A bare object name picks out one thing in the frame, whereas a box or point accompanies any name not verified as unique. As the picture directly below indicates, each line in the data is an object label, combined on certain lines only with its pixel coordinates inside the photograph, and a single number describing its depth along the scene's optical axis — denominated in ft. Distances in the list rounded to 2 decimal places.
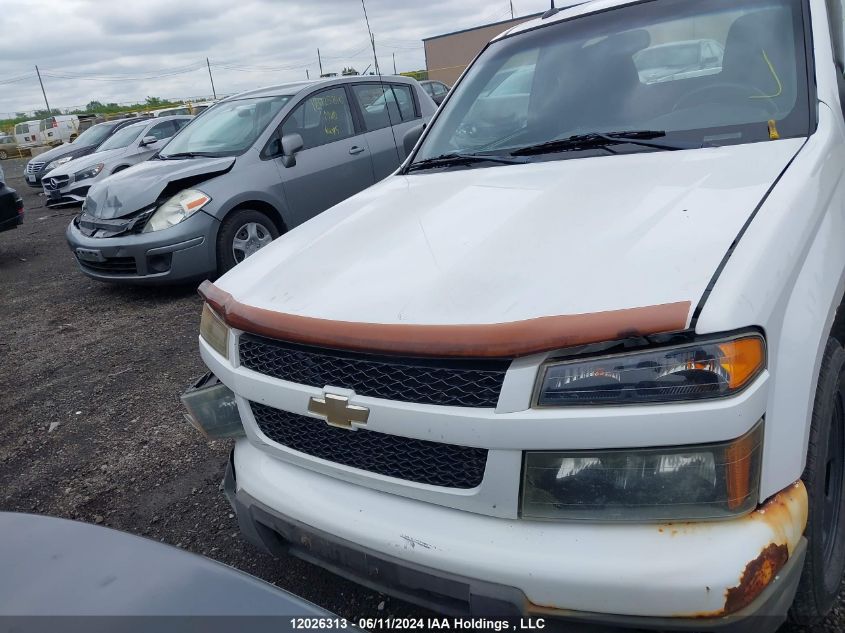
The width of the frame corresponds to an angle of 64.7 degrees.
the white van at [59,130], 97.76
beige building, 130.31
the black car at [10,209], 25.98
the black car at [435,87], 55.77
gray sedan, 18.53
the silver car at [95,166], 39.86
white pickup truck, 4.50
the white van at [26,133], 103.40
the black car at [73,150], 48.62
